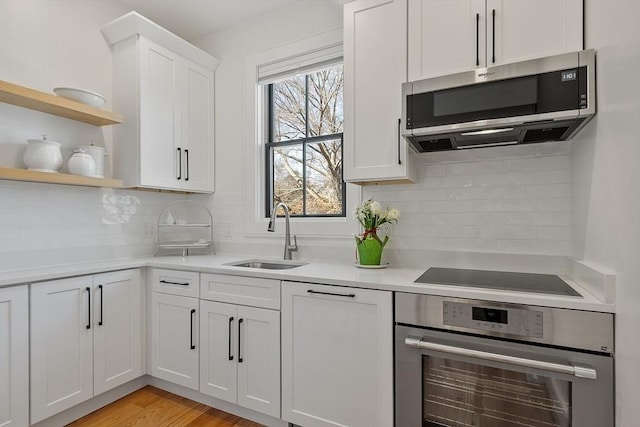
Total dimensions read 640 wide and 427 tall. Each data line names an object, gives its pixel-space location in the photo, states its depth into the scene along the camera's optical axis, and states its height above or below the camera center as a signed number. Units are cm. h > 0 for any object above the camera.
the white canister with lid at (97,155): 232 +39
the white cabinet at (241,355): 191 -85
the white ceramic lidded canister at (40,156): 203 +34
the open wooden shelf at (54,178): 185 +20
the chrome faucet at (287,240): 250 -22
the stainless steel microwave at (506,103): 142 +50
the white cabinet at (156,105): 248 +83
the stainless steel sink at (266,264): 245 -39
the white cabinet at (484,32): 154 +89
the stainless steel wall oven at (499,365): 123 -61
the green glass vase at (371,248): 207 -22
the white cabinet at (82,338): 183 -77
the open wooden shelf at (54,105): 188 +65
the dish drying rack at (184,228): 285 -15
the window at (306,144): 269 +56
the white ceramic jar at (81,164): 221 +32
